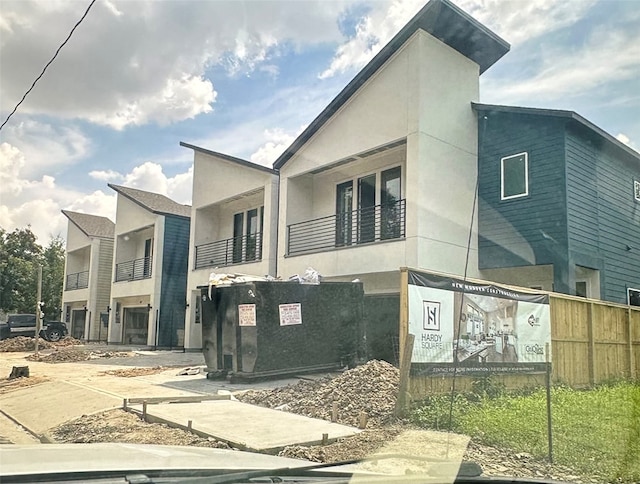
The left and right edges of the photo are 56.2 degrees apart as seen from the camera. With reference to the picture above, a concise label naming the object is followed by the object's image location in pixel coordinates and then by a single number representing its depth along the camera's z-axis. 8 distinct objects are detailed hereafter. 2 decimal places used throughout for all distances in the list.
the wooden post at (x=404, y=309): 8.13
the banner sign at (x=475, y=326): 8.33
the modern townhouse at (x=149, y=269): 26.02
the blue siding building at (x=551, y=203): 13.45
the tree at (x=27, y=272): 47.41
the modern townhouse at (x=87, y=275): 33.16
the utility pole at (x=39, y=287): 18.79
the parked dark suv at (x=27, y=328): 31.14
